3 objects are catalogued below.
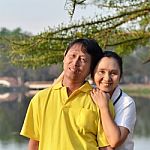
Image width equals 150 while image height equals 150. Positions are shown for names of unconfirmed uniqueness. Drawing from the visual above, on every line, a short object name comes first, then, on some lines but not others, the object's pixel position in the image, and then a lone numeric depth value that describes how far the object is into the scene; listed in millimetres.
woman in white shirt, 3576
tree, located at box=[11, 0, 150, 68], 5607
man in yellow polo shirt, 3595
